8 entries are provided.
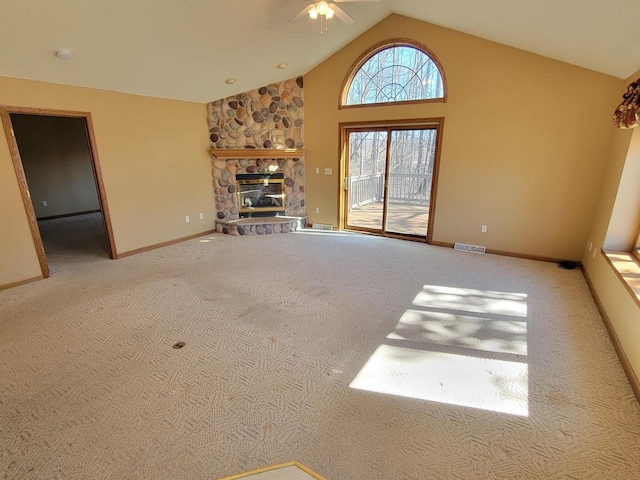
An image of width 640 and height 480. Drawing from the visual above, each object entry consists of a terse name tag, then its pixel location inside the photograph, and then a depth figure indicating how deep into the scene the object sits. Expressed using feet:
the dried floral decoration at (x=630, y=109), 8.11
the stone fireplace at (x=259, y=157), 18.58
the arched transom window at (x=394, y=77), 15.39
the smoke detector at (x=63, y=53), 10.46
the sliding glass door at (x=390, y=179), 16.79
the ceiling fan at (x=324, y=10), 10.23
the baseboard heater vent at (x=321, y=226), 20.15
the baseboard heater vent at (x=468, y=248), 15.60
